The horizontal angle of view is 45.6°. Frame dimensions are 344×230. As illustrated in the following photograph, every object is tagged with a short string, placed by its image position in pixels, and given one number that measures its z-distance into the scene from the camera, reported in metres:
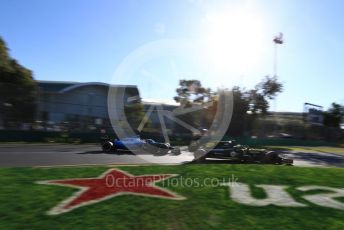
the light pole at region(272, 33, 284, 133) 57.75
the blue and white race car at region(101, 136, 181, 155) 22.50
